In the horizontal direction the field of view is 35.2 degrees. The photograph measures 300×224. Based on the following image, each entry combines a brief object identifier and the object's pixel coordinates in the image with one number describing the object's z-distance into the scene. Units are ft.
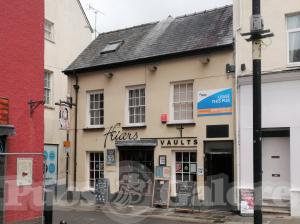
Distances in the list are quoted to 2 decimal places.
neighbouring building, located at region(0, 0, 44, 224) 37.50
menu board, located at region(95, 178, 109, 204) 59.98
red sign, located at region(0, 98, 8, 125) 37.39
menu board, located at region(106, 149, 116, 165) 61.72
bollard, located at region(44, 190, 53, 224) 34.63
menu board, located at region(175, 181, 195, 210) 53.42
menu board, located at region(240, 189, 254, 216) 47.93
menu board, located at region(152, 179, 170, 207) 55.77
